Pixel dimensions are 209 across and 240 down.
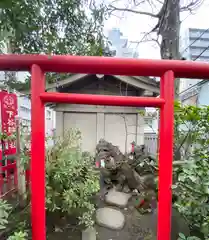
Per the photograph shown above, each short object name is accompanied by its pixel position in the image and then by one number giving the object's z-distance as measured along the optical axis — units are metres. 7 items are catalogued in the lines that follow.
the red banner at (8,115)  3.28
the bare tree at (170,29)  4.07
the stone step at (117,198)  2.56
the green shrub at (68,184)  1.78
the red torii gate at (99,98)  1.17
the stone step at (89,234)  1.83
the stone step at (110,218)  2.11
